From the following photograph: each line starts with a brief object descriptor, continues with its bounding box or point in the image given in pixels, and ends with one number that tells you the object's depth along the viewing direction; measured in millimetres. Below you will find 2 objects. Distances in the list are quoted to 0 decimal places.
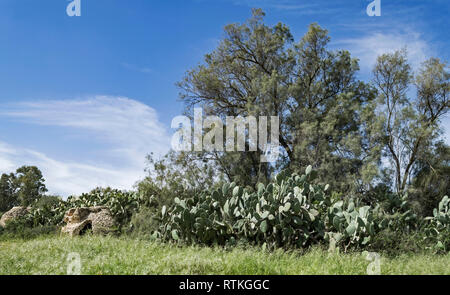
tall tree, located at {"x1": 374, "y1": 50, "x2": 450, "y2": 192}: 11828
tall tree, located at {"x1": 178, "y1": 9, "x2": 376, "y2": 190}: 11500
